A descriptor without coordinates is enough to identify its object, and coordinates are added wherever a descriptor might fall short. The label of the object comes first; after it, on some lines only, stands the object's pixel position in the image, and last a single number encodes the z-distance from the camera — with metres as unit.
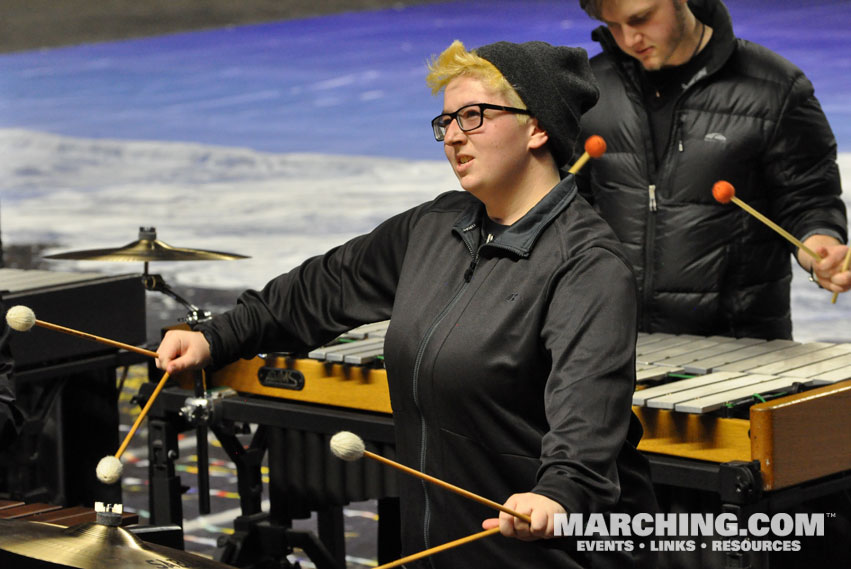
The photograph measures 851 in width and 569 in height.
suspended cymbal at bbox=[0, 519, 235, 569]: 4.18
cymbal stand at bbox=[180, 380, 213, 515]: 7.43
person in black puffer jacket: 7.34
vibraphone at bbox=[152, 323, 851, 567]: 5.74
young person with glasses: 4.16
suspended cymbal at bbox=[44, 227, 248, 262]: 7.66
